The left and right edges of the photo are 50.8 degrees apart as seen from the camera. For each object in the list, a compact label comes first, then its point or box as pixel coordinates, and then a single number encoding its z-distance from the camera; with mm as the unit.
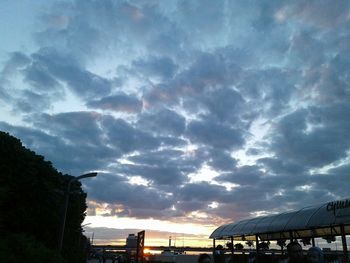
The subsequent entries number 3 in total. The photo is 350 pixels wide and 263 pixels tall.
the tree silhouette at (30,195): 29953
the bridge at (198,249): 173512
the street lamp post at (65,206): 21750
